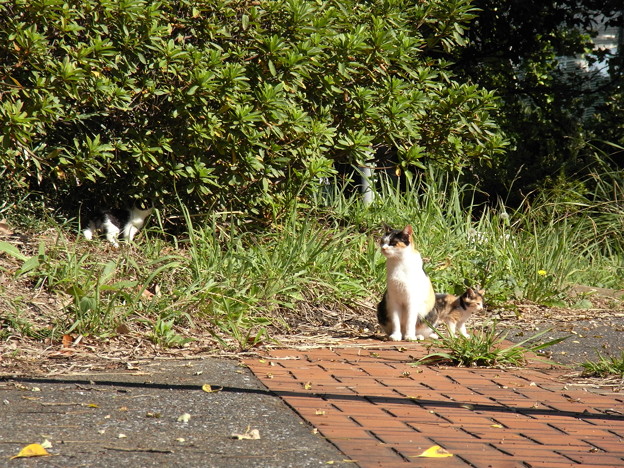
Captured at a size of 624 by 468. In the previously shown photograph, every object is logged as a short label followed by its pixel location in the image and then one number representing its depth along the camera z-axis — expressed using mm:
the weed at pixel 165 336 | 10070
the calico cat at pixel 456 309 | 11703
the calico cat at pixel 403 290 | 11391
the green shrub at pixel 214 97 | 12141
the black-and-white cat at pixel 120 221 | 13883
